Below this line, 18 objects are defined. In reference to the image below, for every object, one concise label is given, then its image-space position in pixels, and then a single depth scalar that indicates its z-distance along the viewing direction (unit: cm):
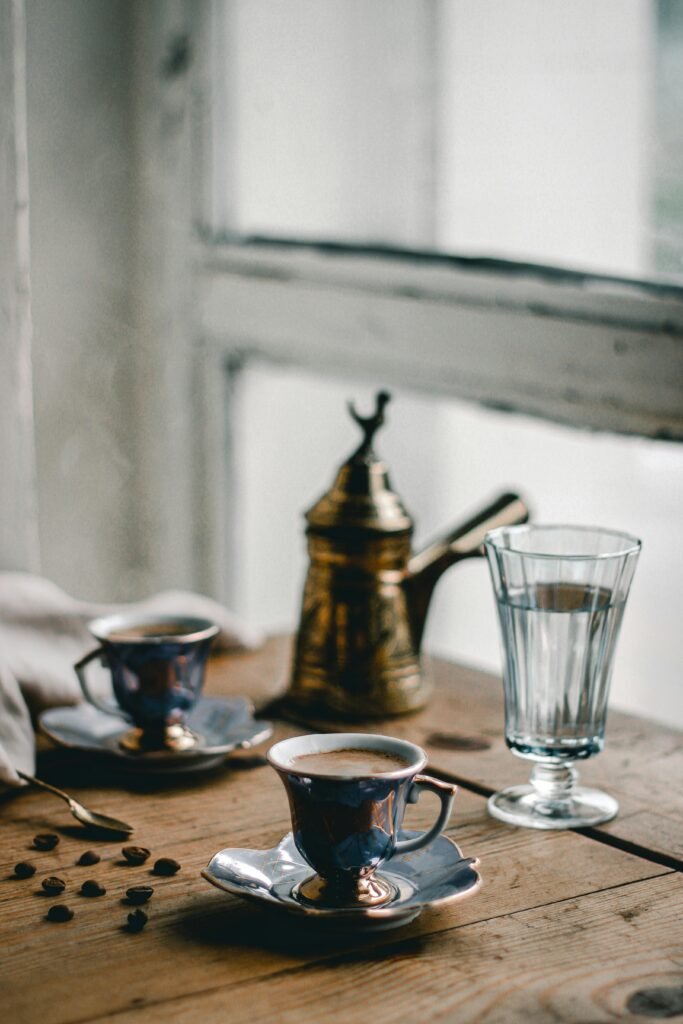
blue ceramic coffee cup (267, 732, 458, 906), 94
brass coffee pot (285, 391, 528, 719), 120
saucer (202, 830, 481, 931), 93
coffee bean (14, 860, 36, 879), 99
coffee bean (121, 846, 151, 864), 101
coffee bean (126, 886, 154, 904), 97
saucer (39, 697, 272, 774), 112
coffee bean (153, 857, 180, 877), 100
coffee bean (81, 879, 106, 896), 98
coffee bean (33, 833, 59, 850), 103
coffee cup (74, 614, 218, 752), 112
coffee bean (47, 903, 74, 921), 95
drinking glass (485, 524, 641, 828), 106
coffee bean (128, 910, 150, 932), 94
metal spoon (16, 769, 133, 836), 104
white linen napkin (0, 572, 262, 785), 120
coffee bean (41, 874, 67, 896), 98
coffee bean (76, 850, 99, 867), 101
